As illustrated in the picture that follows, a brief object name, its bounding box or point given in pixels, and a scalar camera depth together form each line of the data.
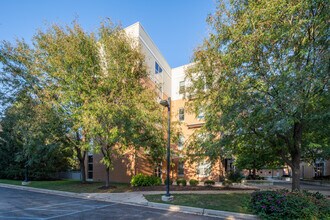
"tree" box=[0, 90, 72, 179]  15.16
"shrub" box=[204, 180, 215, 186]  18.77
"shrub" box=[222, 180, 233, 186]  19.14
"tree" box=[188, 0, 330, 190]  7.86
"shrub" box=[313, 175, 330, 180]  26.32
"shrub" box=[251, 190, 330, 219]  7.41
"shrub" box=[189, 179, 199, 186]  19.14
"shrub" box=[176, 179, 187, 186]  18.85
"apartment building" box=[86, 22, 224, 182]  21.58
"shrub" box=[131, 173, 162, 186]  17.61
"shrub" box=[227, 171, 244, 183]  20.25
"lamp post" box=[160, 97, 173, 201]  11.27
